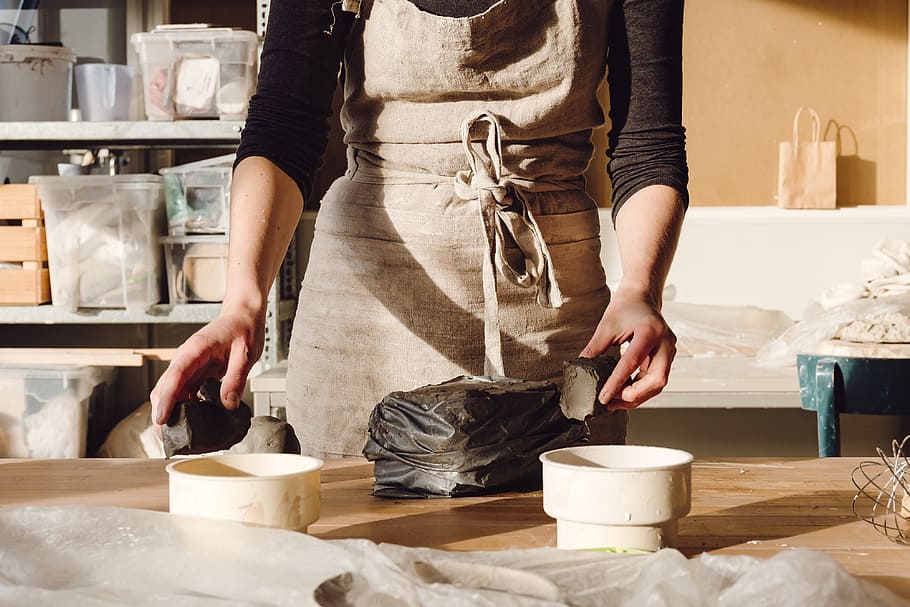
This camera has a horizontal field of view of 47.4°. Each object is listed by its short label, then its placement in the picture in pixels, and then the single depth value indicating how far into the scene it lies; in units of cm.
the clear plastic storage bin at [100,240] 262
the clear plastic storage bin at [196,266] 264
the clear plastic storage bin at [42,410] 268
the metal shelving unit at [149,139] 258
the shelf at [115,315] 263
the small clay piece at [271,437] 107
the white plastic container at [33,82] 264
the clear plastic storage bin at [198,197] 265
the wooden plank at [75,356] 271
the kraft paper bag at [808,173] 300
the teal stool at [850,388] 185
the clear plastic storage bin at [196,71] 255
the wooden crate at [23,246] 262
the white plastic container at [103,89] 265
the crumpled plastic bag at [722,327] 266
